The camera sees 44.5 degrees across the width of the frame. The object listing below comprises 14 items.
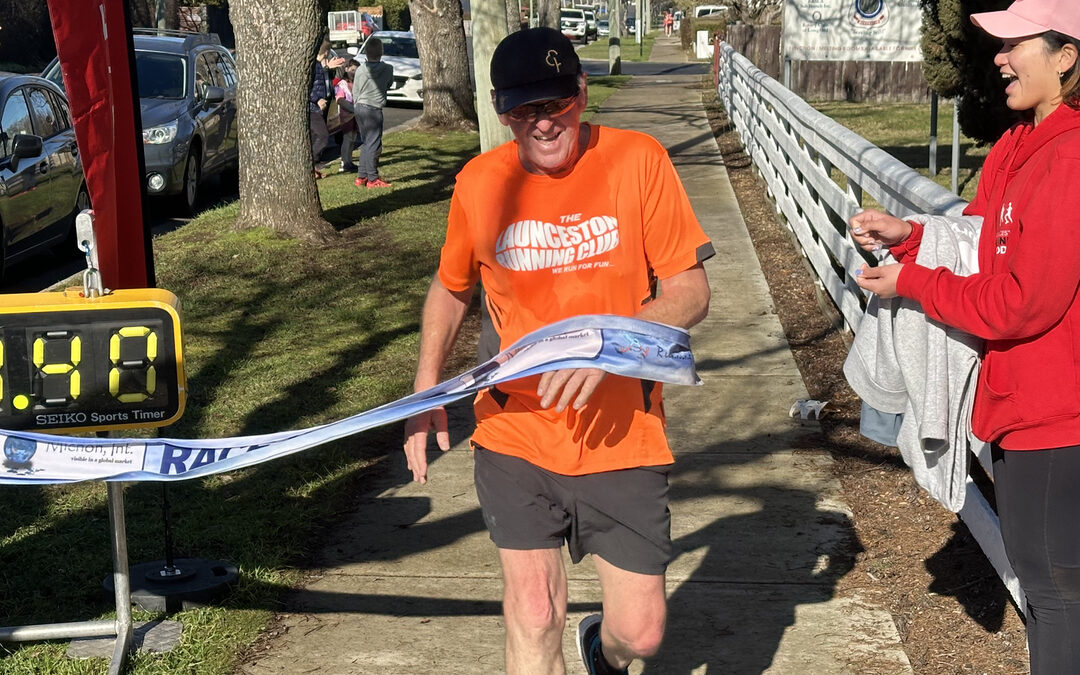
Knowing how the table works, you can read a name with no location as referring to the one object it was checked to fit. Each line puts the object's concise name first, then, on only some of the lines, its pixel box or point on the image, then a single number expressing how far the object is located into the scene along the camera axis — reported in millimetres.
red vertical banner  4102
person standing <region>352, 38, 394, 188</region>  16109
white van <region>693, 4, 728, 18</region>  83875
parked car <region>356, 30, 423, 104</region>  27969
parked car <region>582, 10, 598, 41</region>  81912
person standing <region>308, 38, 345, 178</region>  17906
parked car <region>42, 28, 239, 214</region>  14164
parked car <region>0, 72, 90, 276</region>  10711
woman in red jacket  2865
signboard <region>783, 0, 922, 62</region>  21656
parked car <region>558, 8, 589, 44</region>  72938
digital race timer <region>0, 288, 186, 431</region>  3969
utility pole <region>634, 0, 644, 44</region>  69500
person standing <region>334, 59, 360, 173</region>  17469
